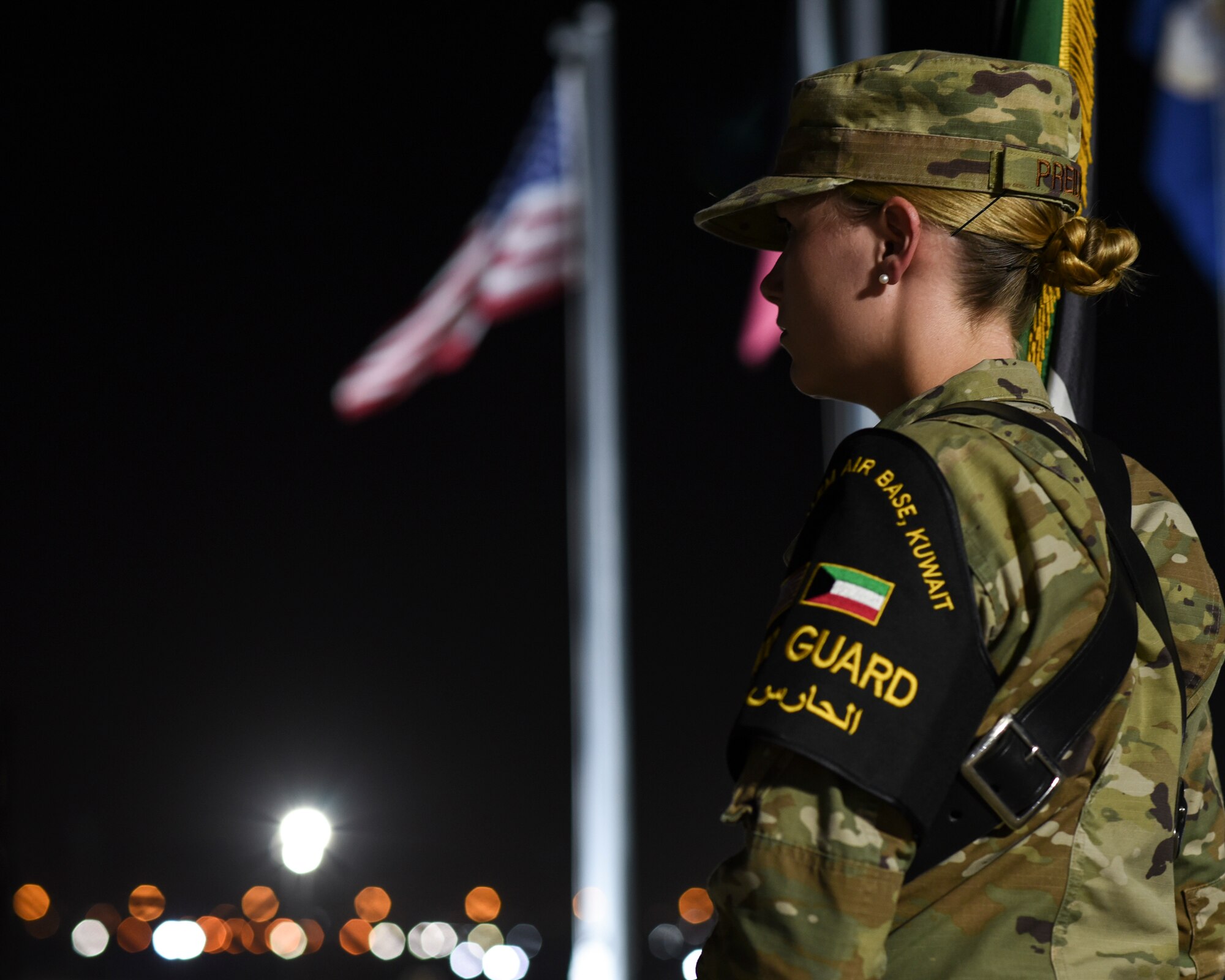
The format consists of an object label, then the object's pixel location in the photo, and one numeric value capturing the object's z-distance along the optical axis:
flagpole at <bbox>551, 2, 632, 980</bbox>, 9.20
